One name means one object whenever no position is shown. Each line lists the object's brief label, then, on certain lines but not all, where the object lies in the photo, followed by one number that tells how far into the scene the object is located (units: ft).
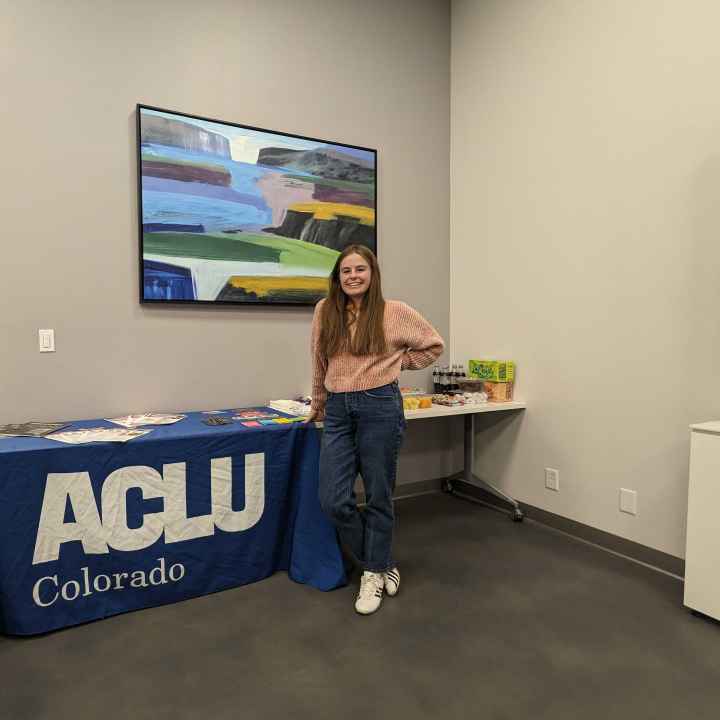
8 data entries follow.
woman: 6.88
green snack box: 10.44
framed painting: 8.61
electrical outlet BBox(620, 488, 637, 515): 8.42
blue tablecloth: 6.27
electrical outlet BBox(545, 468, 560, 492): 9.71
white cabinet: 6.47
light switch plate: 7.98
